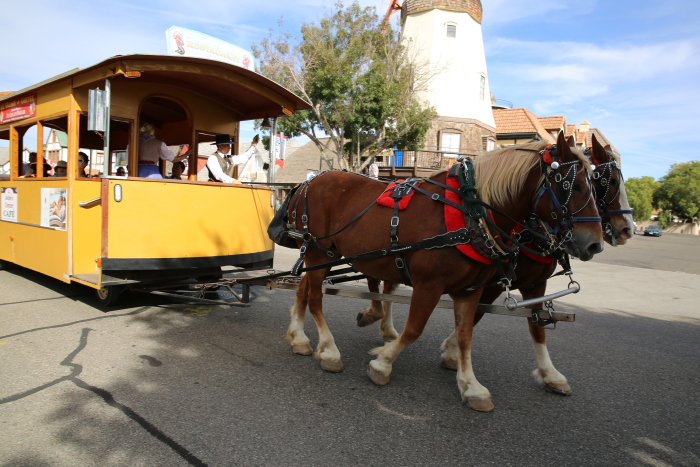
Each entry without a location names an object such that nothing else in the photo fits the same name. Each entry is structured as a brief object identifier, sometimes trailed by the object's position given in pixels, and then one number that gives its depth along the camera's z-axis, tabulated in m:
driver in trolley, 5.78
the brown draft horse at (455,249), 3.03
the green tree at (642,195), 63.12
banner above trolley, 5.12
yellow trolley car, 4.81
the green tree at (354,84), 17.86
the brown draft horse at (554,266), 3.33
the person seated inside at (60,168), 6.44
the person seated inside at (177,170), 6.88
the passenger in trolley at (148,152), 5.84
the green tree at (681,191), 60.72
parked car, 47.94
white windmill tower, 28.44
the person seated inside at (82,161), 6.09
